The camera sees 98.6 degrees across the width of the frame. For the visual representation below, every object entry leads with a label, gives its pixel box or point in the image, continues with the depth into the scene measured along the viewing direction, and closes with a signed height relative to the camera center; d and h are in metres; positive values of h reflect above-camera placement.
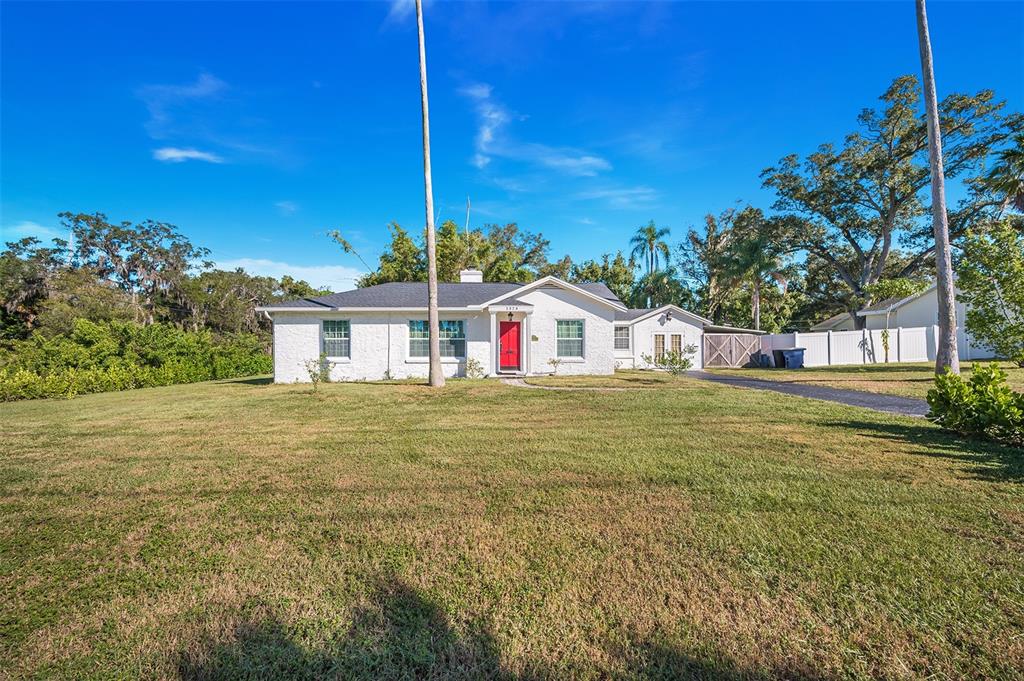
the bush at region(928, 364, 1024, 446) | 5.68 -0.80
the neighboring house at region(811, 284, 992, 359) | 24.02 +2.16
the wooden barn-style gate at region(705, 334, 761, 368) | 23.58 -0.03
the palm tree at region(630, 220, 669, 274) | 37.19 +9.08
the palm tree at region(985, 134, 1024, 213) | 10.00 +4.04
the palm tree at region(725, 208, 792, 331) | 30.56 +6.83
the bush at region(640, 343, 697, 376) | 14.30 -0.39
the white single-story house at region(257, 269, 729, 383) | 15.84 +0.85
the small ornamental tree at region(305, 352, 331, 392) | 15.18 -0.51
